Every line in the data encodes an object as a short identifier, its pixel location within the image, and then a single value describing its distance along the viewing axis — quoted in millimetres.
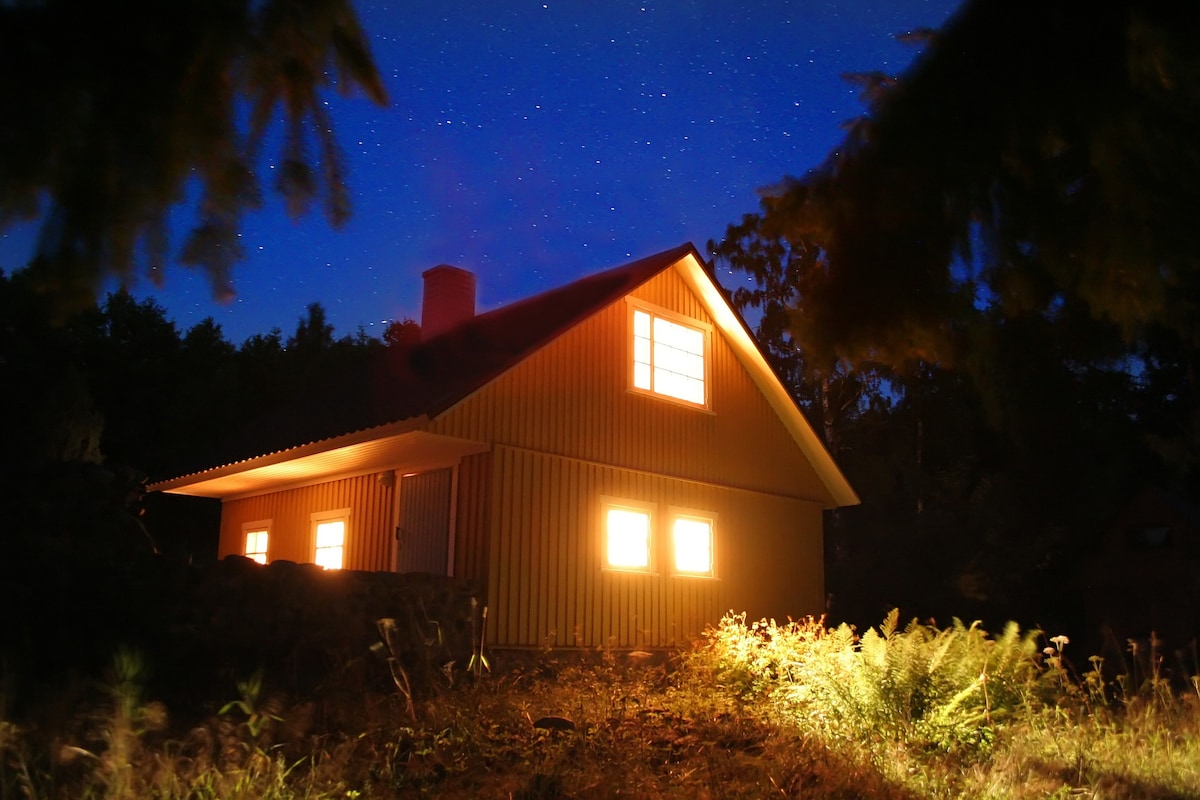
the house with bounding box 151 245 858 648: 12898
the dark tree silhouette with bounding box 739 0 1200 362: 4426
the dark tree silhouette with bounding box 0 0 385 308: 2914
